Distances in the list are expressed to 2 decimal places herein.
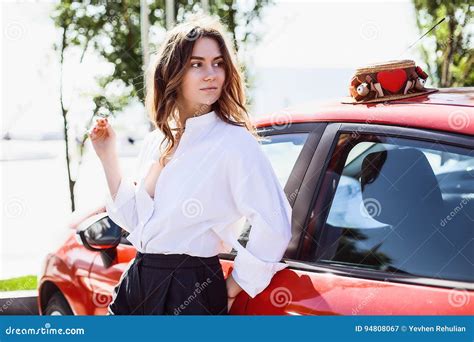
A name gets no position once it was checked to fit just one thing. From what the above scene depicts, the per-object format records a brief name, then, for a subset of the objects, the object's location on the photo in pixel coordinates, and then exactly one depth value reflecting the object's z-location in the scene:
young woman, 2.38
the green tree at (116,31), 8.34
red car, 2.19
